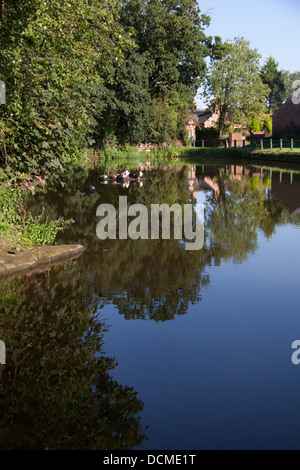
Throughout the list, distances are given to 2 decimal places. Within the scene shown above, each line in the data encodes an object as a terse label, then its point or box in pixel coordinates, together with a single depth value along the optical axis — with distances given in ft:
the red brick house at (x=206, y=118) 377.71
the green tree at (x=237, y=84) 233.76
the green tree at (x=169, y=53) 187.01
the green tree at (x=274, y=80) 441.27
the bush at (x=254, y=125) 240.94
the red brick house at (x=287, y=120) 193.21
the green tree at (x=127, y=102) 164.14
